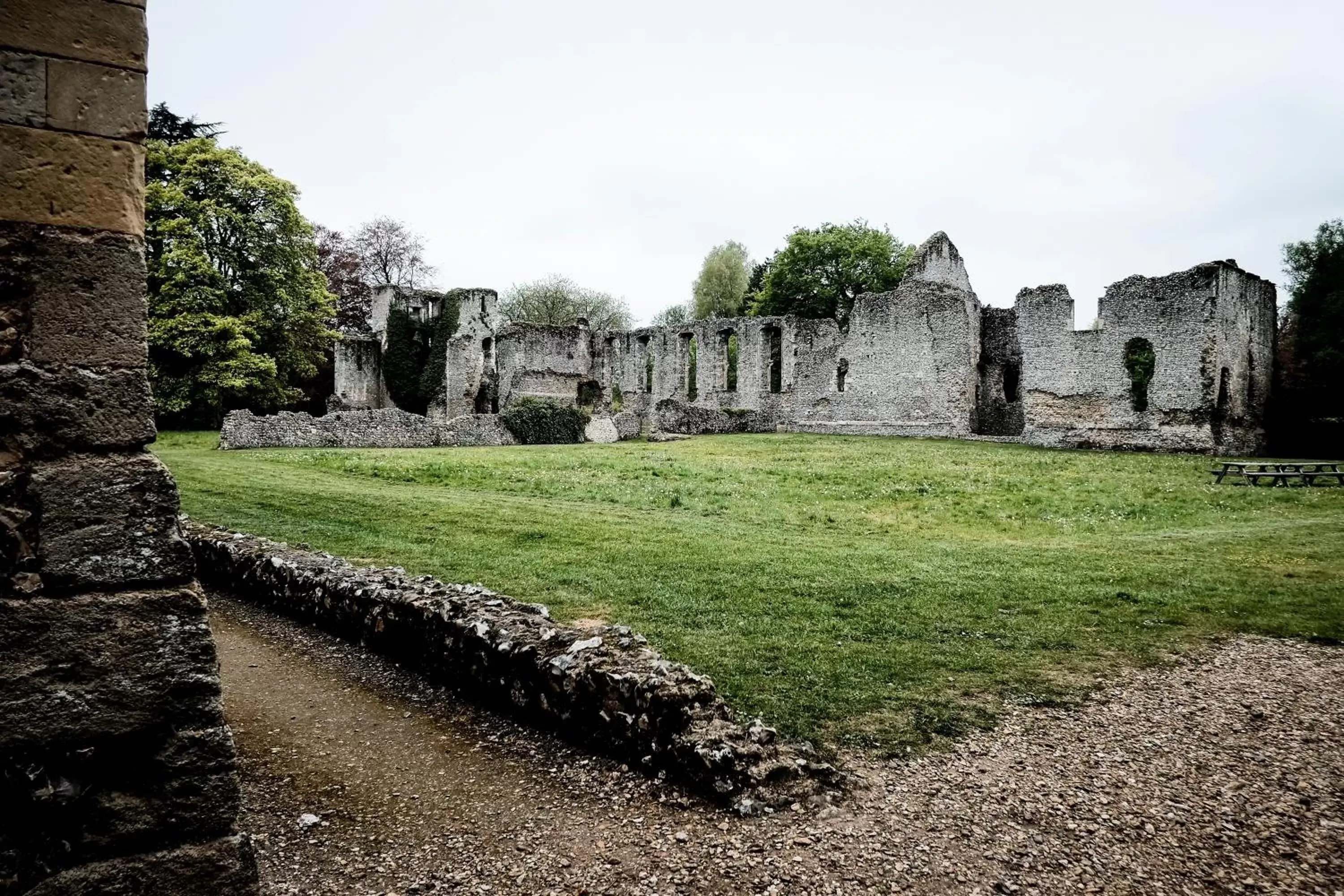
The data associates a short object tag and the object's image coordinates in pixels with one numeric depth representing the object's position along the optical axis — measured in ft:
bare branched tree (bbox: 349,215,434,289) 182.60
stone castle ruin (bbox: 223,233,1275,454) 95.86
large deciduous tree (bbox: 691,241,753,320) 217.56
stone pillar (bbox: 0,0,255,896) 8.87
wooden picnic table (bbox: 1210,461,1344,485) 58.03
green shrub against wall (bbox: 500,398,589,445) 105.60
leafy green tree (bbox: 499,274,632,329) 220.84
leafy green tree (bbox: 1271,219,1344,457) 100.89
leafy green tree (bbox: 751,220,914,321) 177.17
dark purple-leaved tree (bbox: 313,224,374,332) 169.48
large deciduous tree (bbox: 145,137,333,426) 103.91
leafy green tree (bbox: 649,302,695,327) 269.85
